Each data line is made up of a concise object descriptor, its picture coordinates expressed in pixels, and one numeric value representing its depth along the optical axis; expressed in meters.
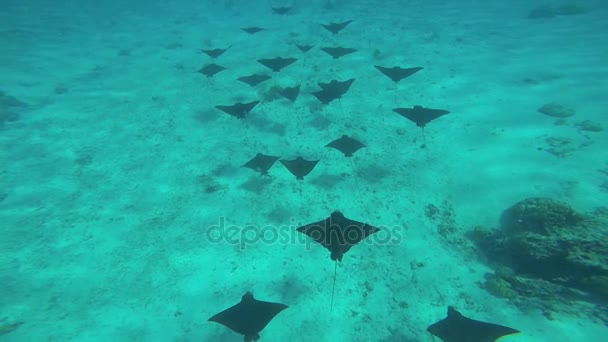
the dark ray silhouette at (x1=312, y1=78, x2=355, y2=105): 10.82
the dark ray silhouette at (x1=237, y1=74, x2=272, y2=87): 12.97
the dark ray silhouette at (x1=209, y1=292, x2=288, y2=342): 5.24
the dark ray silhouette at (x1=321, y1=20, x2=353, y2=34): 16.03
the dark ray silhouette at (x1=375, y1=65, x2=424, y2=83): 11.62
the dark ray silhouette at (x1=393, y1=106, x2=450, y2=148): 9.35
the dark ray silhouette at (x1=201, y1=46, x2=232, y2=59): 15.50
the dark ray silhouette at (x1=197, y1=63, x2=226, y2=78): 13.73
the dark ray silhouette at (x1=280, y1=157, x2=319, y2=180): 8.38
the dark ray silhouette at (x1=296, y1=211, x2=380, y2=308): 6.02
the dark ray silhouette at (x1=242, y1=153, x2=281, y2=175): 9.05
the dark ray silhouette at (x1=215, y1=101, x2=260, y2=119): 10.74
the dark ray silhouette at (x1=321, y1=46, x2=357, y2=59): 14.20
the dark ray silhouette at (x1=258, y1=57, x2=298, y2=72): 13.30
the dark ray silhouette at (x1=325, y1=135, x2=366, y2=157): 9.09
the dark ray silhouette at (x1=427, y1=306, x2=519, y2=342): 4.76
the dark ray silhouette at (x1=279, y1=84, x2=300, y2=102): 11.93
